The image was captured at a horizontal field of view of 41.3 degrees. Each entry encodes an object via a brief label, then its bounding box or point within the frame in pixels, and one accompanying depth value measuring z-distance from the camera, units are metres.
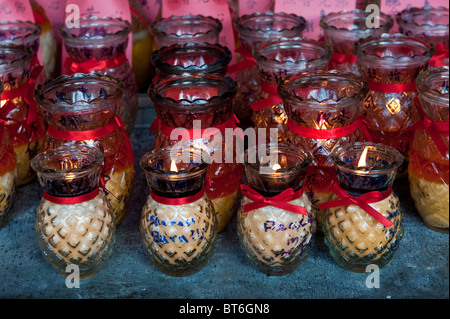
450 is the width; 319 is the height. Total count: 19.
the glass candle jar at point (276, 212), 1.03
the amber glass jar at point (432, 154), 1.08
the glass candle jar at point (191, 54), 1.38
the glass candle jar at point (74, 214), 1.04
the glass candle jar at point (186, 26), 1.51
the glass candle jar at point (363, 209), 1.03
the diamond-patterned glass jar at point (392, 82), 1.24
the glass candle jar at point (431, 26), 1.47
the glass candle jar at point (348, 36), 1.44
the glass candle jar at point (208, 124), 1.12
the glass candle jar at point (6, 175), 1.24
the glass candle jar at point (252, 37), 1.48
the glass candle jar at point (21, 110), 1.32
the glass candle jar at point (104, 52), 1.44
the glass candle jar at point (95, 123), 1.14
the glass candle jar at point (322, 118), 1.10
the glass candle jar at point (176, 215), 1.04
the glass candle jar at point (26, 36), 1.48
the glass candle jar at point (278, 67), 1.25
